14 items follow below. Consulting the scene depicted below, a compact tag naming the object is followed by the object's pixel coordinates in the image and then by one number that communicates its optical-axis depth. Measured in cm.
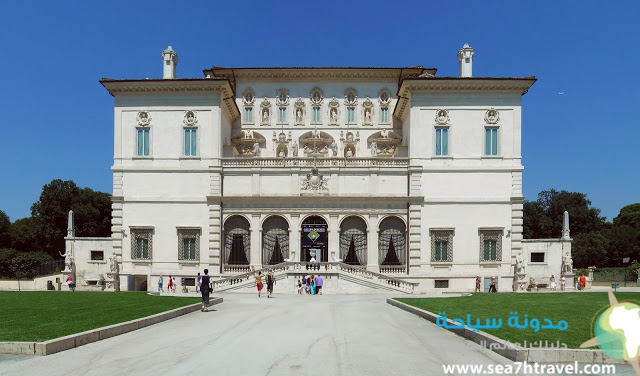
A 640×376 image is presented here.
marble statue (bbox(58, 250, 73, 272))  4412
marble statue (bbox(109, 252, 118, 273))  4277
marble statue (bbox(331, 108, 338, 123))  5094
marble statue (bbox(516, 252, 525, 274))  4144
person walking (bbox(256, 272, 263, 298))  3371
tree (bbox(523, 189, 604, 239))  9281
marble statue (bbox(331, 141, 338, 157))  4934
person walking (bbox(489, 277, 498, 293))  4026
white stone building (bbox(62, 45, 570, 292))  4272
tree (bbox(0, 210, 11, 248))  8106
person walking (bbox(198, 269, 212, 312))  2312
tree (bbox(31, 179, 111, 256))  7894
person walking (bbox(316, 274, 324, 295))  3831
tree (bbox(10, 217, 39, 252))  8000
